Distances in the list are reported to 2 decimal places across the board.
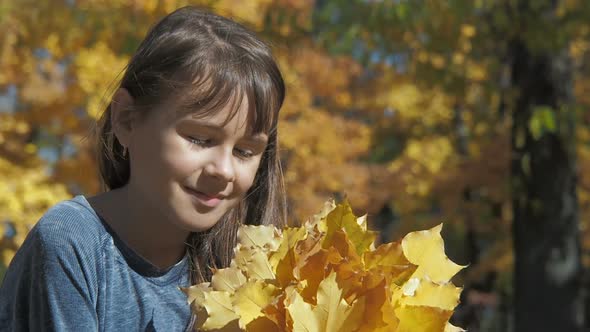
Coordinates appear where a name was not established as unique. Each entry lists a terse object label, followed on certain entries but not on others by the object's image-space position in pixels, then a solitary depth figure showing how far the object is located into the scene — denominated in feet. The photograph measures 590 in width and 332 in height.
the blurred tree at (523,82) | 22.02
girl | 5.56
